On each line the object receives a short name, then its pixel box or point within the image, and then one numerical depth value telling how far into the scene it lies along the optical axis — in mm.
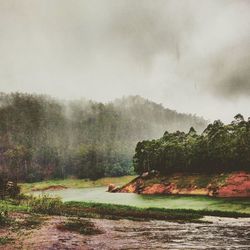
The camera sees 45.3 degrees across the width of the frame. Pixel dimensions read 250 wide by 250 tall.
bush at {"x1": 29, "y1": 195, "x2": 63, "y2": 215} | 40878
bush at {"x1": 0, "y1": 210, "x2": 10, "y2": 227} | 27273
